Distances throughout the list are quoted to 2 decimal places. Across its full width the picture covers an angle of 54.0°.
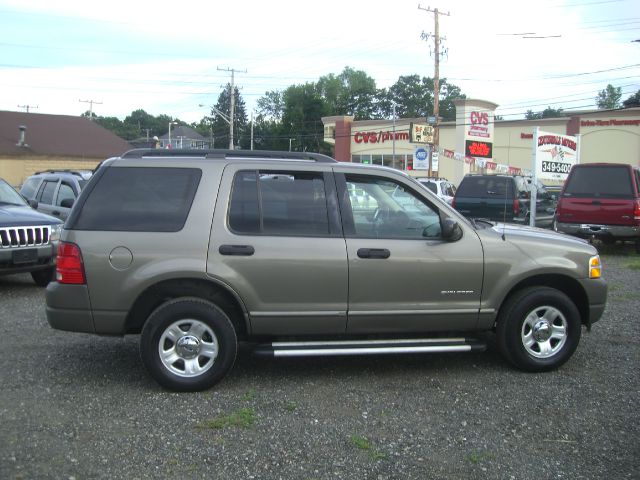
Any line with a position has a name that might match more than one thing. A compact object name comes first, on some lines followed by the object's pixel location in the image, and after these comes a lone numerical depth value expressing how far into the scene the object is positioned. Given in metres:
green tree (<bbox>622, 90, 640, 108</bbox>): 56.46
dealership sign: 17.34
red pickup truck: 13.23
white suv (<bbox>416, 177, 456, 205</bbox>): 21.17
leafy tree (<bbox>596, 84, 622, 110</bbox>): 92.54
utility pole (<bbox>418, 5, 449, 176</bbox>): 34.78
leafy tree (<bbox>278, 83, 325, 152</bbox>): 84.06
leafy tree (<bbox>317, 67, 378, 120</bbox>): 104.75
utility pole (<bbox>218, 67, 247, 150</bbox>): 47.83
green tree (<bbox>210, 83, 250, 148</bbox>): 89.06
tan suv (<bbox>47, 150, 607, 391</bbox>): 4.90
